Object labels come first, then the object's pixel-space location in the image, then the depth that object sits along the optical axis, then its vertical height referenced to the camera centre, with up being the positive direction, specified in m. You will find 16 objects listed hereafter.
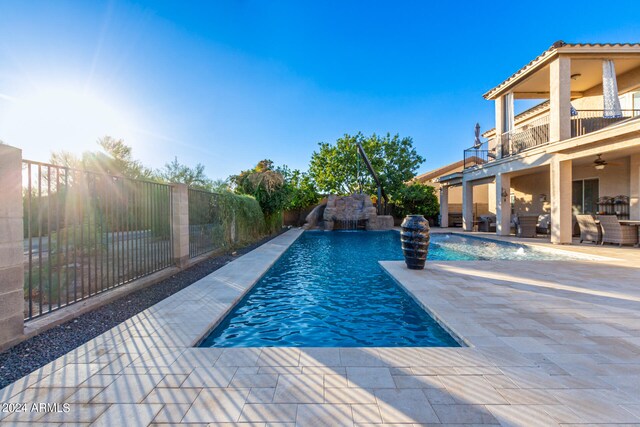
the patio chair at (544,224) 13.19 -0.53
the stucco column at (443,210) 19.35 +0.24
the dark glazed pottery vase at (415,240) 6.32 -0.60
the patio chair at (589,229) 10.16 -0.62
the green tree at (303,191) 24.23 +2.05
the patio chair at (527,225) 12.41 -0.54
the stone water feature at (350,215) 20.22 -0.05
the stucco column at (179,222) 6.74 -0.15
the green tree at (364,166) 24.20 +4.35
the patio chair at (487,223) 16.45 -0.58
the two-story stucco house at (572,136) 10.12 +2.84
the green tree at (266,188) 15.16 +1.45
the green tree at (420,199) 21.80 +1.12
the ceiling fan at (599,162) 10.12 +1.77
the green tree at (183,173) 17.27 +2.62
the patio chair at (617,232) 9.47 -0.67
